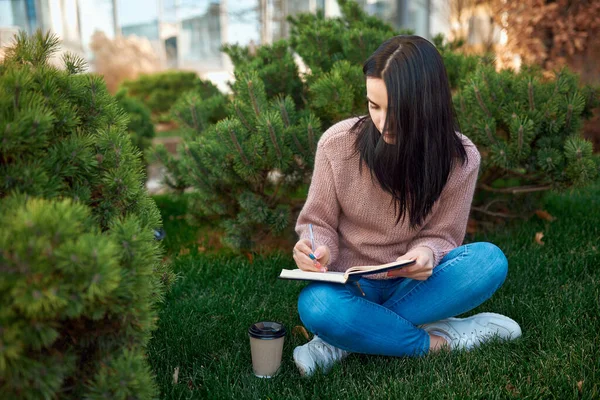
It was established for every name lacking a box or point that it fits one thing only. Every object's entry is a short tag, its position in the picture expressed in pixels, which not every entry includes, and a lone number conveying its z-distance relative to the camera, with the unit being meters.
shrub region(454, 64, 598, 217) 2.70
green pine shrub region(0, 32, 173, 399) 1.10
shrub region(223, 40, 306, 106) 3.11
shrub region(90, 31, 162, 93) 10.08
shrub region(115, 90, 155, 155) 4.75
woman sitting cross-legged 1.89
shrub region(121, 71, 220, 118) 8.91
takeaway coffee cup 1.85
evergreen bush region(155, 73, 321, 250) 2.69
